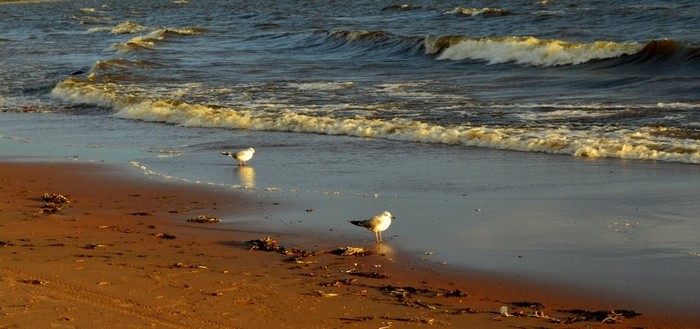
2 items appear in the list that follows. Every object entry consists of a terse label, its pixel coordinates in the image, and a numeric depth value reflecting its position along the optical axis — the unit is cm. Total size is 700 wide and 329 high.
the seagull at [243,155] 2409
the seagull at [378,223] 1636
